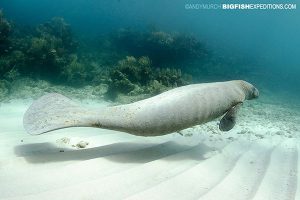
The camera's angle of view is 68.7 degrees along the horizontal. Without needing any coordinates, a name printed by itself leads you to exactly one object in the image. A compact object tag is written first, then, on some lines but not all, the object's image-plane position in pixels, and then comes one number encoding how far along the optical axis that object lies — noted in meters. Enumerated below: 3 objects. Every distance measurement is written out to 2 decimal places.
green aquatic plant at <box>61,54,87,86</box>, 9.12
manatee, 3.25
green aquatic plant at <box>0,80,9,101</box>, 6.77
